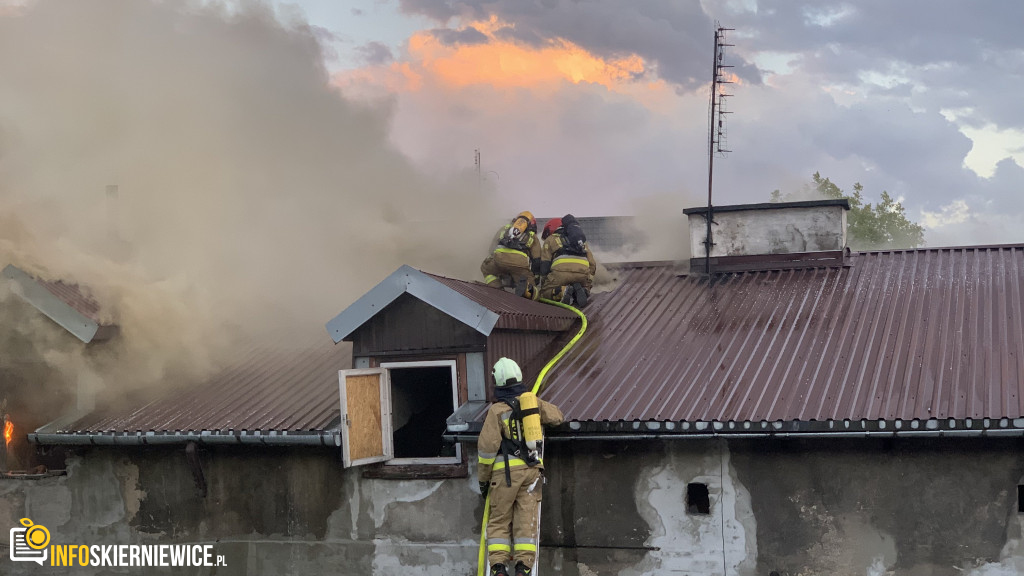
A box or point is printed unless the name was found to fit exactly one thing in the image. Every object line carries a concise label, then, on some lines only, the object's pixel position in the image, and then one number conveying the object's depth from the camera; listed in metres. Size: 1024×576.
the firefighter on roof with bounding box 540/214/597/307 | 12.50
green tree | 33.34
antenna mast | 13.80
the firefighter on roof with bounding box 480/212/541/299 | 12.44
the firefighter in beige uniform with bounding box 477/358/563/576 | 8.91
